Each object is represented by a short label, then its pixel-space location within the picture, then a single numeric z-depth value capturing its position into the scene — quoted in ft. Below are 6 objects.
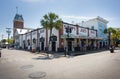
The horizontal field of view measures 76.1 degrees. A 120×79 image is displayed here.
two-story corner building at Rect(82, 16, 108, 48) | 87.27
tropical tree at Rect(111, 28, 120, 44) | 97.79
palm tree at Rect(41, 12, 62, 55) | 47.08
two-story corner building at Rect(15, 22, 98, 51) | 57.98
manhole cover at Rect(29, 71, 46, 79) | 15.40
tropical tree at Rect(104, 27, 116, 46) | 88.02
